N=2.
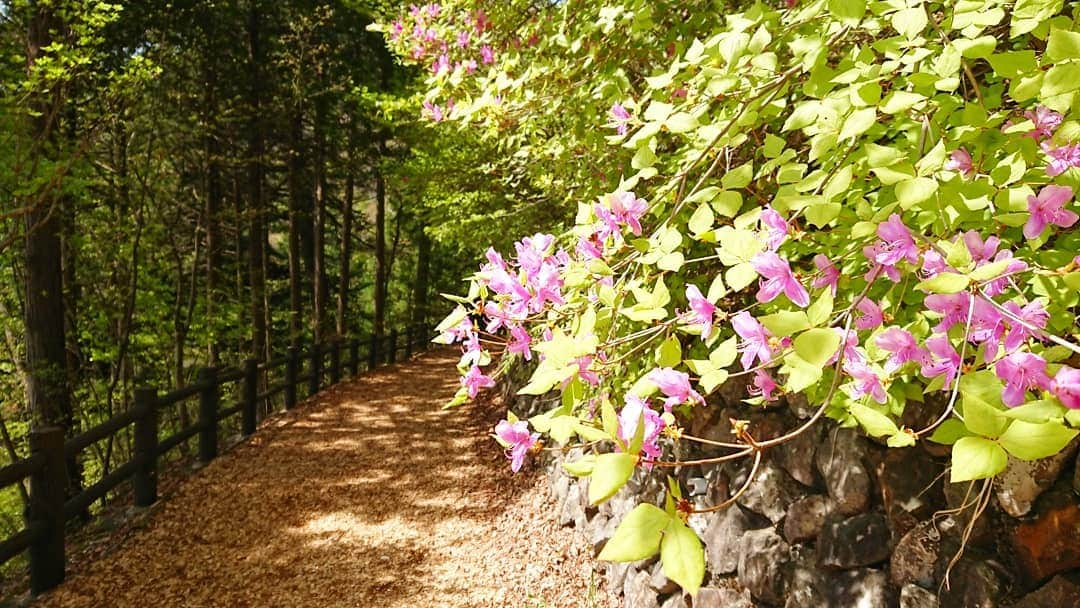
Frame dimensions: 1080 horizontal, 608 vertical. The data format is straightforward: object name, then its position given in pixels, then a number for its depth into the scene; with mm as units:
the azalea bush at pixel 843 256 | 878
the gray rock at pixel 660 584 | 3803
